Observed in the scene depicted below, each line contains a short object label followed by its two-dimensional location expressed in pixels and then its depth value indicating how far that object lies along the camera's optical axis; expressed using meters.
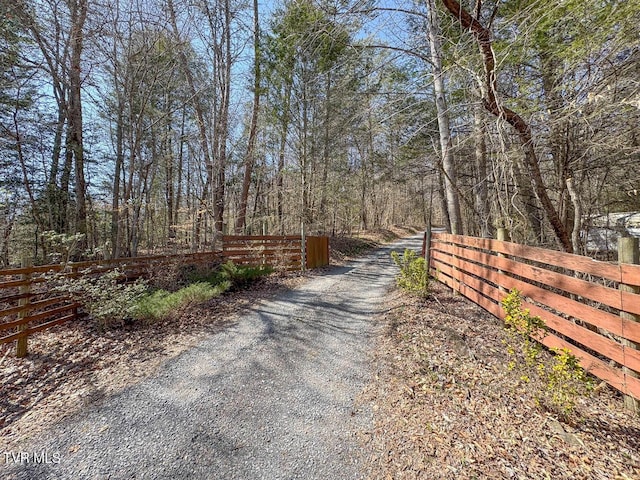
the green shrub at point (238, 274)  6.25
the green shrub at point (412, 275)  4.88
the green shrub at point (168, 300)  4.30
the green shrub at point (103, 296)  4.09
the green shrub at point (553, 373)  1.93
